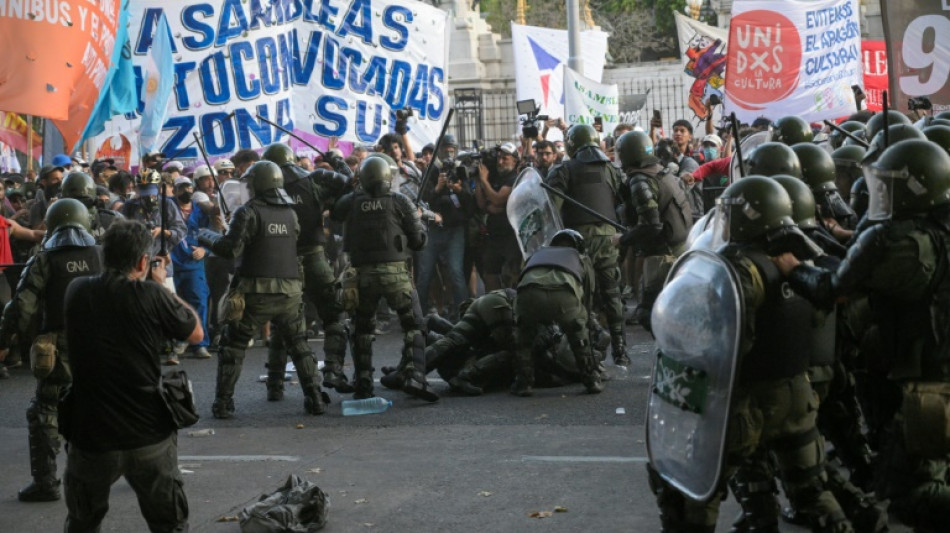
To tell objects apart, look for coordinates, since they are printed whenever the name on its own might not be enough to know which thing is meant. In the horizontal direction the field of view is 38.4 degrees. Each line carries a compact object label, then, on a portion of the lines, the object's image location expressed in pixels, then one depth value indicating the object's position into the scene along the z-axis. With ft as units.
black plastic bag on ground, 21.75
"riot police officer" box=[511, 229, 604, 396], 33.42
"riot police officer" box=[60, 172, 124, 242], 29.60
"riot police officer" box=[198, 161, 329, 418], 32.65
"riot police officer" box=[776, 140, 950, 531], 16.87
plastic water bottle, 33.22
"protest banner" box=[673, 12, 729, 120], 61.21
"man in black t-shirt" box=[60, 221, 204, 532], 17.81
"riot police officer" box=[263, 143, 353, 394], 35.50
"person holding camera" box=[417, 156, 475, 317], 48.08
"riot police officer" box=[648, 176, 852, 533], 16.84
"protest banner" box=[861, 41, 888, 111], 65.05
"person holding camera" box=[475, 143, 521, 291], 46.32
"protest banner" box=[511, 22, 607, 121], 66.33
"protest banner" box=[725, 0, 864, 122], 48.65
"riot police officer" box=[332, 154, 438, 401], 34.14
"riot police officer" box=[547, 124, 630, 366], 37.76
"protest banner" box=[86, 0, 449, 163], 51.70
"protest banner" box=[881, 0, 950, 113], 35.06
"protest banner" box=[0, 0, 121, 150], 38.04
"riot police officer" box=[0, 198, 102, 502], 24.61
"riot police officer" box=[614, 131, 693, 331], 36.17
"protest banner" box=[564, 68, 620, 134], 59.82
